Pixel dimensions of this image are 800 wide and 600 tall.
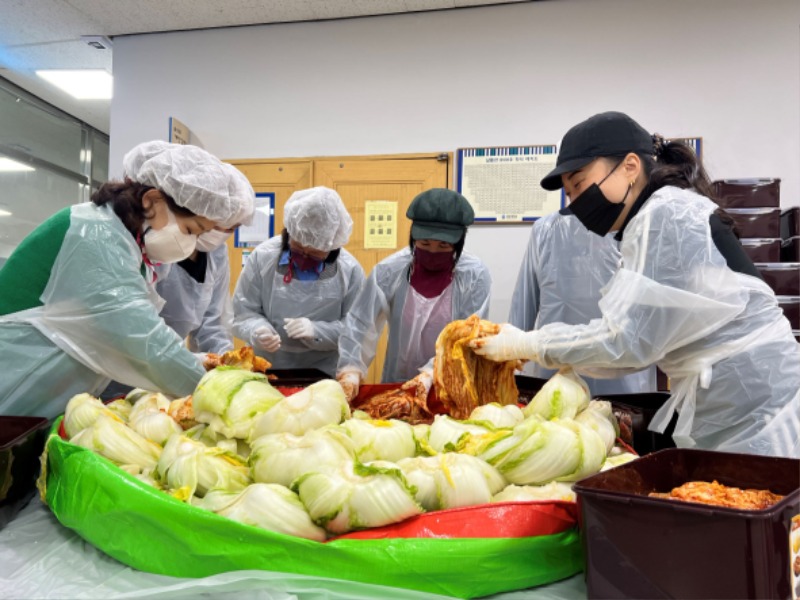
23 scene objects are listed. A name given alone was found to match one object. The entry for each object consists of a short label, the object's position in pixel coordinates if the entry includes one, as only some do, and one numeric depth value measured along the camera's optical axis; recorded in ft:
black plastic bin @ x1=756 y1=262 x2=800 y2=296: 11.31
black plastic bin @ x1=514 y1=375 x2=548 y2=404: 6.28
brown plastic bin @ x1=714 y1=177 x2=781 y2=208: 11.53
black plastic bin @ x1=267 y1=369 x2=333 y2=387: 6.86
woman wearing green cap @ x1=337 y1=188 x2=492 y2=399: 8.92
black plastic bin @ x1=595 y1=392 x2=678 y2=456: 5.18
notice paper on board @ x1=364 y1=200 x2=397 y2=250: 14.99
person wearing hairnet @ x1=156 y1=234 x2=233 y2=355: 9.77
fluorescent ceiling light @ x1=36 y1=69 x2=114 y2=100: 19.08
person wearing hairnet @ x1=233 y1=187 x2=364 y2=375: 9.87
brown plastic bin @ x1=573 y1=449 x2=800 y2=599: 2.38
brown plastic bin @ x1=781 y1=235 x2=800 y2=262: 11.58
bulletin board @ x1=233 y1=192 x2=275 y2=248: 15.76
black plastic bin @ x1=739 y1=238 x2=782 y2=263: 11.45
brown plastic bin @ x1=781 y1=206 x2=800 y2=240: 11.62
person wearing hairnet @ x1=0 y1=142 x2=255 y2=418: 5.45
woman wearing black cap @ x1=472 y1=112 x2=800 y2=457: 4.92
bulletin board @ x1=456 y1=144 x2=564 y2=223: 14.39
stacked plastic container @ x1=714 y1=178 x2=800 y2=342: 11.32
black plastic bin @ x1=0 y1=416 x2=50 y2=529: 3.81
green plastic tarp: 2.85
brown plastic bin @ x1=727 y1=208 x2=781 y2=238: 11.51
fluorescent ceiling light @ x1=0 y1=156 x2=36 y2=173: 20.63
